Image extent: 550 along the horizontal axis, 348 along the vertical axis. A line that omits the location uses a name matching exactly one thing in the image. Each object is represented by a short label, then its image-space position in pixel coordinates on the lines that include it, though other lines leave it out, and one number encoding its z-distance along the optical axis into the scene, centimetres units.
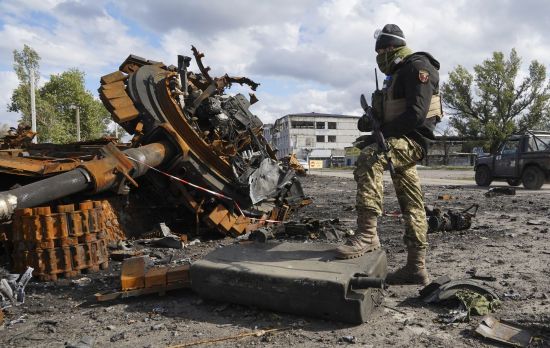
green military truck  1534
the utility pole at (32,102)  2492
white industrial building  8319
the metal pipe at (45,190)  429
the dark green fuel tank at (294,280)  298
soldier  367
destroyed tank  631
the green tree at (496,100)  4422
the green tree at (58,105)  3478
